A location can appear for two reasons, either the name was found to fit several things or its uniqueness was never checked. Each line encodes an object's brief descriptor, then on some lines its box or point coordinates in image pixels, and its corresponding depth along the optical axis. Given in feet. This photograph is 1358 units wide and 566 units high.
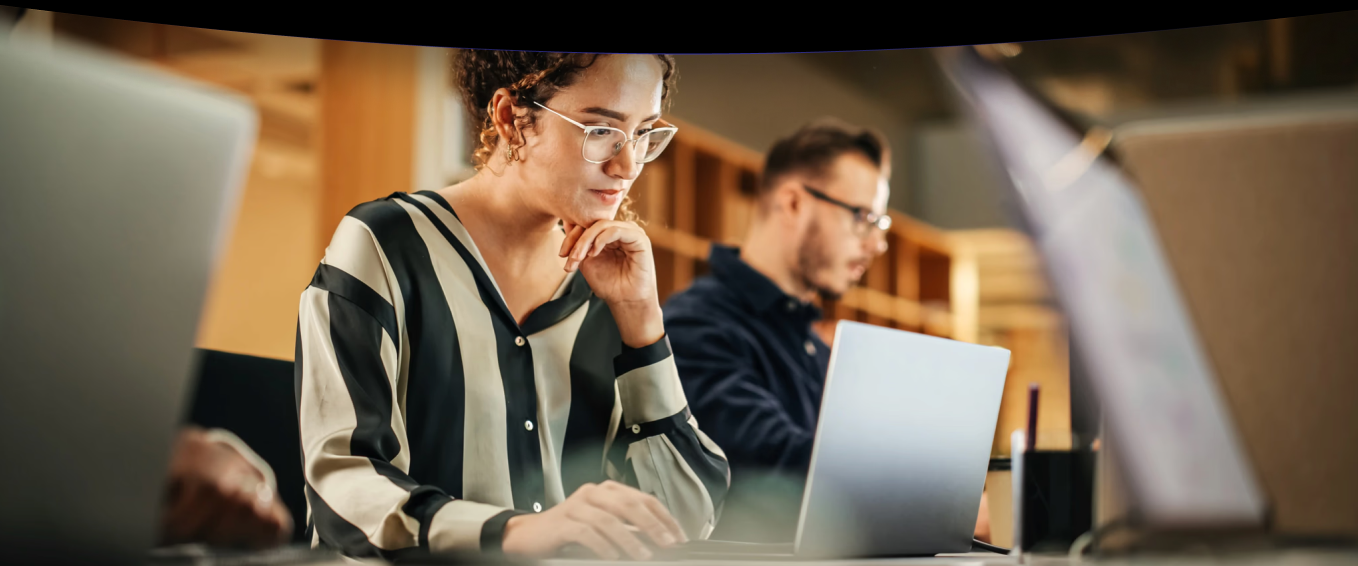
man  5.36
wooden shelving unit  5.81
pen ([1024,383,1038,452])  4.21
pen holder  4.17
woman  4.24
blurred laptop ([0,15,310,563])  2.47
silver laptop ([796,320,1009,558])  4.09
